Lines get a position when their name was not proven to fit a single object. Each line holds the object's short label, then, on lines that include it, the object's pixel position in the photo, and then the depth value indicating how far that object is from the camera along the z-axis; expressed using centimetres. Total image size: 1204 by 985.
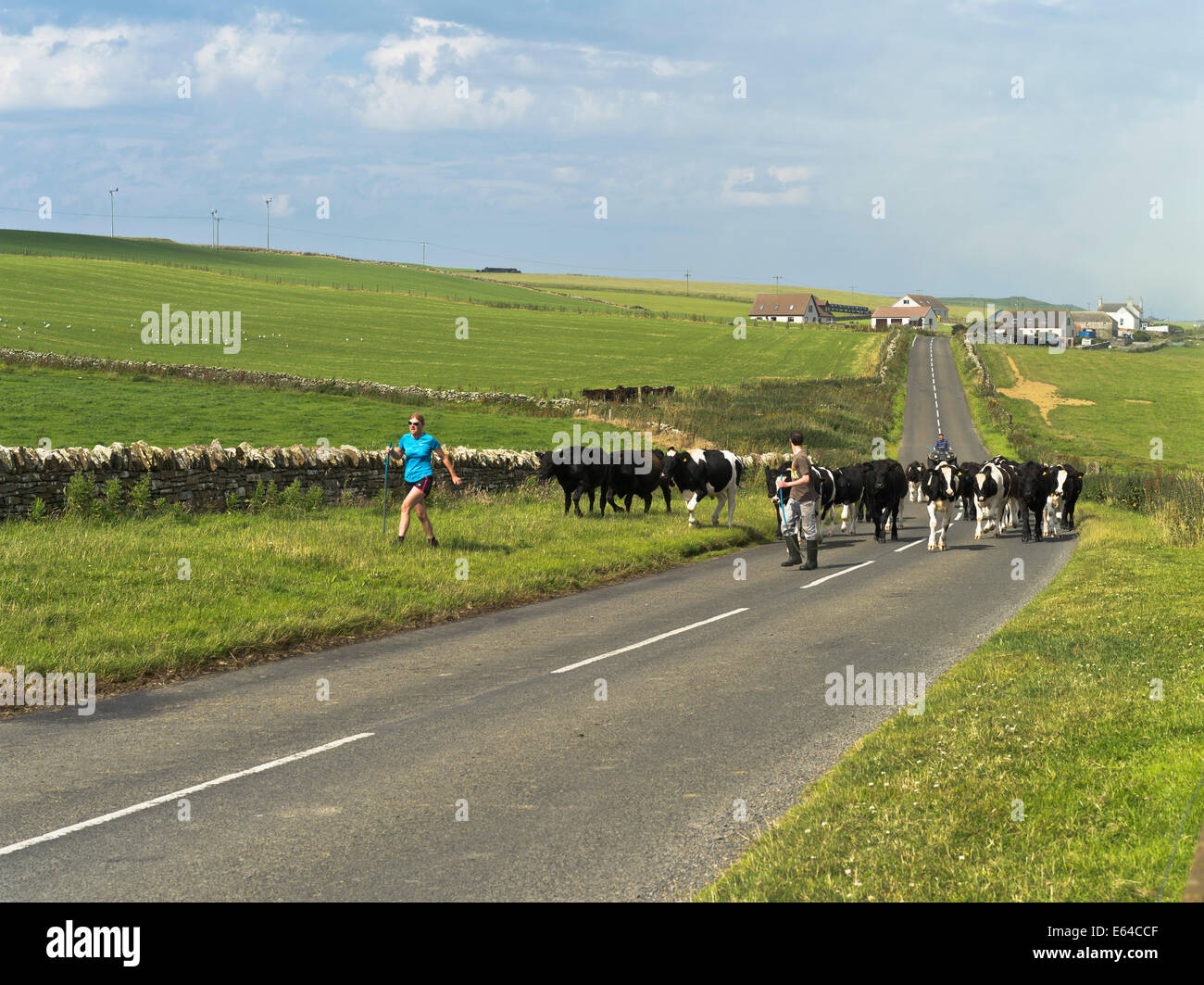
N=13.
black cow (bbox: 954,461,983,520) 2728
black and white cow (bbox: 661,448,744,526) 2481
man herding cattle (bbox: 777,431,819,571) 1941
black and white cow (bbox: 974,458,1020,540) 2642
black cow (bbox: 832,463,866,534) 2559
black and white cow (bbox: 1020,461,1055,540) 2611
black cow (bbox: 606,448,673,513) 2548
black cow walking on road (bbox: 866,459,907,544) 2488
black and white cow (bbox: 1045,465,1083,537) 2722
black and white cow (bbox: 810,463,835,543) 2475
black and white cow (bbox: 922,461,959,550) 2358
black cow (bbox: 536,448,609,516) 2452
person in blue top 1784
